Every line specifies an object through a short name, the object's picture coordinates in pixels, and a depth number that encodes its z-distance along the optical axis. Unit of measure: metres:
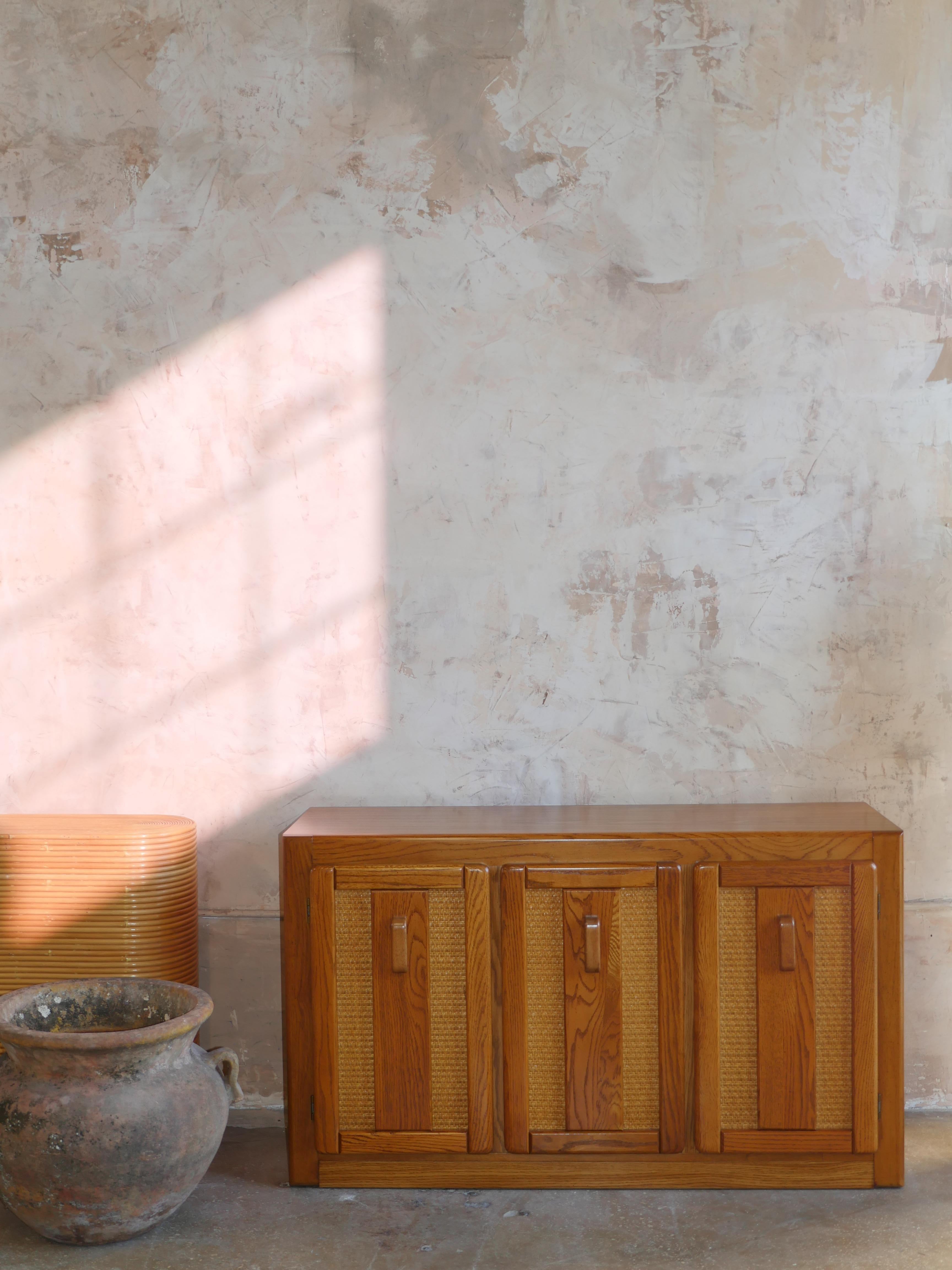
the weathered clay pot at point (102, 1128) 2.32
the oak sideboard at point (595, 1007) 2.62
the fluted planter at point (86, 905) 2.91
